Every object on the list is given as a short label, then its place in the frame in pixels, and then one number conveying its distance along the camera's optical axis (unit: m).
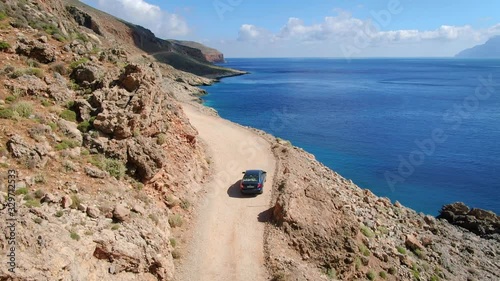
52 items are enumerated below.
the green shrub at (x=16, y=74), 19.26
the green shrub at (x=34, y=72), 20.06
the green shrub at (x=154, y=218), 17.05
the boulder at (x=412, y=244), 24.66
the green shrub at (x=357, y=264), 19.23
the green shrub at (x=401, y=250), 22.92
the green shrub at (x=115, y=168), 17.92
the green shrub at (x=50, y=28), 25.28
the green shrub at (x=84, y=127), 18.92
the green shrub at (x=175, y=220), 18.87
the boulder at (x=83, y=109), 19.61
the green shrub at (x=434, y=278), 21.99
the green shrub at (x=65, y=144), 16.70
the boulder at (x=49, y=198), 13.39
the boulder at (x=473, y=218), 32.47
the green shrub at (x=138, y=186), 18.81
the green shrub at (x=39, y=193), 13.38
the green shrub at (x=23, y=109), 16.88
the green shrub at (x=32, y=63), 21.22
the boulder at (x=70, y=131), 17.92
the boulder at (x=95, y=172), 16.58
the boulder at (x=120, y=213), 15.10
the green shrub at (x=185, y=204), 20.58
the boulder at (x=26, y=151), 14.54
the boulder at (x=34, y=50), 21.78
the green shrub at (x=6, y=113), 16.14
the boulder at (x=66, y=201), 13.76
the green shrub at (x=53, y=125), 17.47
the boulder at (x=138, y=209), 16.67
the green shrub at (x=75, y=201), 14.07
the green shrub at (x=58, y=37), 24.89
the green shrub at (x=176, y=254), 16.89
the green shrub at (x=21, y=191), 12.98
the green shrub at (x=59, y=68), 21.91
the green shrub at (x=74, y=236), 12.67
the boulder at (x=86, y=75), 22.14
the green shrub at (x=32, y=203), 12.55
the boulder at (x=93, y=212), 14.32
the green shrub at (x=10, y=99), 17.50
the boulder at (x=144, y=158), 19.48
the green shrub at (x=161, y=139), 22.66
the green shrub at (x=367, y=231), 22.47
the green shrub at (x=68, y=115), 18.98
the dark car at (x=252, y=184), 23.31
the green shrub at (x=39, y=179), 14.10
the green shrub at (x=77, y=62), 23.06
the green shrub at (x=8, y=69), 19.35
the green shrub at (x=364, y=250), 20.36
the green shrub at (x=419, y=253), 24.09
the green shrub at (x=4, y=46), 21.20
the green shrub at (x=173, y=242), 17.53
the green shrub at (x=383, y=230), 24.53
